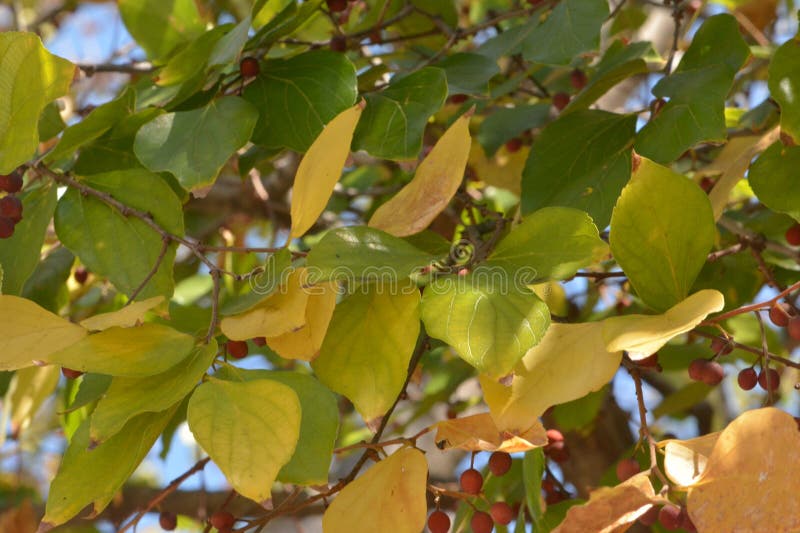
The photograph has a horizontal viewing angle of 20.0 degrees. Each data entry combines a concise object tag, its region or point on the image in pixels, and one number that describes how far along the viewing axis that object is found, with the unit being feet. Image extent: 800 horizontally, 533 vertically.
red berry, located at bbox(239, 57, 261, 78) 3.09
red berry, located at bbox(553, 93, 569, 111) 3.57
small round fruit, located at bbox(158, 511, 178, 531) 3.36
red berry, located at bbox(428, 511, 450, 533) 2.99
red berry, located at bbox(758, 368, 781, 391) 2.76
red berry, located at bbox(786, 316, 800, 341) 2.71
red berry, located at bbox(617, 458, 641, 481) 2.83
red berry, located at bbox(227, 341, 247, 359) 2.85
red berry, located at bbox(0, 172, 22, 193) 2.93
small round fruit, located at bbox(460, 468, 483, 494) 3.04
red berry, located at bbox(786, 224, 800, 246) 3.31
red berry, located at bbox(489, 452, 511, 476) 3.01
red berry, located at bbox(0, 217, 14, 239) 2.90
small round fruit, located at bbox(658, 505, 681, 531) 2.57
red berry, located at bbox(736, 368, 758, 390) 2.83
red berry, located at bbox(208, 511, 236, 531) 2.97
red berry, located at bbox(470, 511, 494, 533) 3.04
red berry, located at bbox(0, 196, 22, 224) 2.91
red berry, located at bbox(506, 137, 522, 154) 3.79
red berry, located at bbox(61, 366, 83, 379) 2.86
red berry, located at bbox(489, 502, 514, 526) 3.09
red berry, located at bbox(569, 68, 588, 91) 3.67
